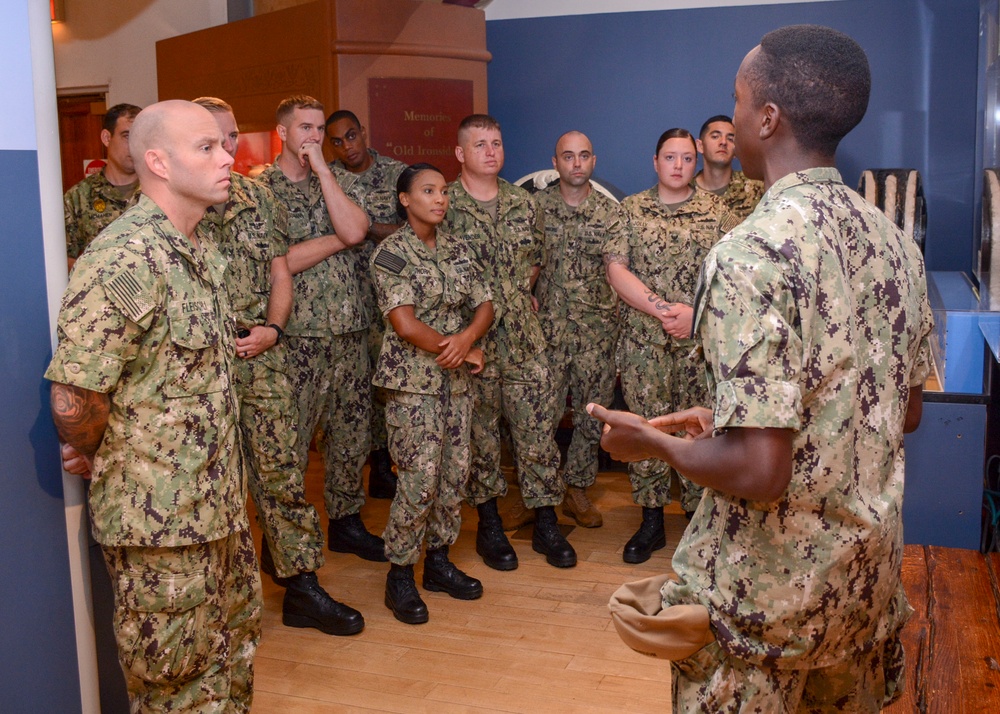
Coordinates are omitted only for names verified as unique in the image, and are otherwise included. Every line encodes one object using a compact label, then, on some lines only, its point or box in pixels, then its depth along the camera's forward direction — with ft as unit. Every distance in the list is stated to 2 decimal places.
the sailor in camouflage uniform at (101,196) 12.82
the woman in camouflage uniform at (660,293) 12.59
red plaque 16.28
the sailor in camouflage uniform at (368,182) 13.16
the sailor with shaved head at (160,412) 6.38
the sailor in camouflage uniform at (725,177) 12.93
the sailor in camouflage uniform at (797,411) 4.18
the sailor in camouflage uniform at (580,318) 14.11
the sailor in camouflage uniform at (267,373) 9.86
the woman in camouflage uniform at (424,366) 10.78
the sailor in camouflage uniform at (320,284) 11.54
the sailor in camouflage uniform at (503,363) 12.49
